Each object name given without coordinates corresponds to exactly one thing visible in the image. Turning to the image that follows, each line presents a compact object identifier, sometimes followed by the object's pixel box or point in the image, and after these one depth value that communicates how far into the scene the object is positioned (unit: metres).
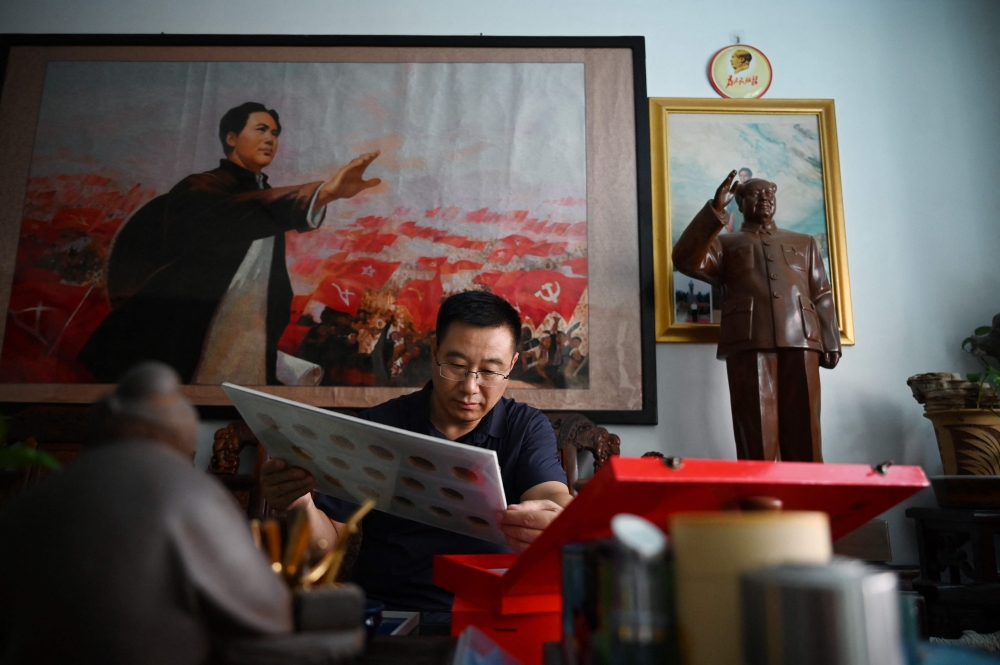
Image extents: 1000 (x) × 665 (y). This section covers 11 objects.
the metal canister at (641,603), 0.36
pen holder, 0.37
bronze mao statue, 1.72
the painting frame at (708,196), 2.04
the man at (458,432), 1.25
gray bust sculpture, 0.33
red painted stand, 0.46
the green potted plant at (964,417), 1.70
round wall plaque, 2.21
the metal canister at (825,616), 0.32
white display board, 0.77
